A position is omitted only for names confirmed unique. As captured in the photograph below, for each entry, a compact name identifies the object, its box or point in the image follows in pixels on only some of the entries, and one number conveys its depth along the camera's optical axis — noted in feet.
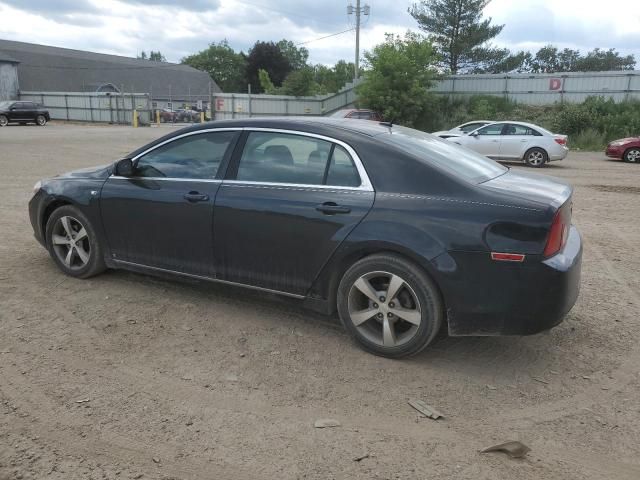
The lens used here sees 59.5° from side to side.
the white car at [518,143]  56.24
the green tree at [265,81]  197.92
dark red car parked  62.44
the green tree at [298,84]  133.39
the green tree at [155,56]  440.21
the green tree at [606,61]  262.47
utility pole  134.44
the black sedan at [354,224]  11.24
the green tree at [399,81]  104.63
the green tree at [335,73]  314.18
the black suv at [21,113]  116.98
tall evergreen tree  156.25
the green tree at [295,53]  346.95
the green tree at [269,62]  274.98
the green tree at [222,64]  331.77
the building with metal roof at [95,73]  186.60
